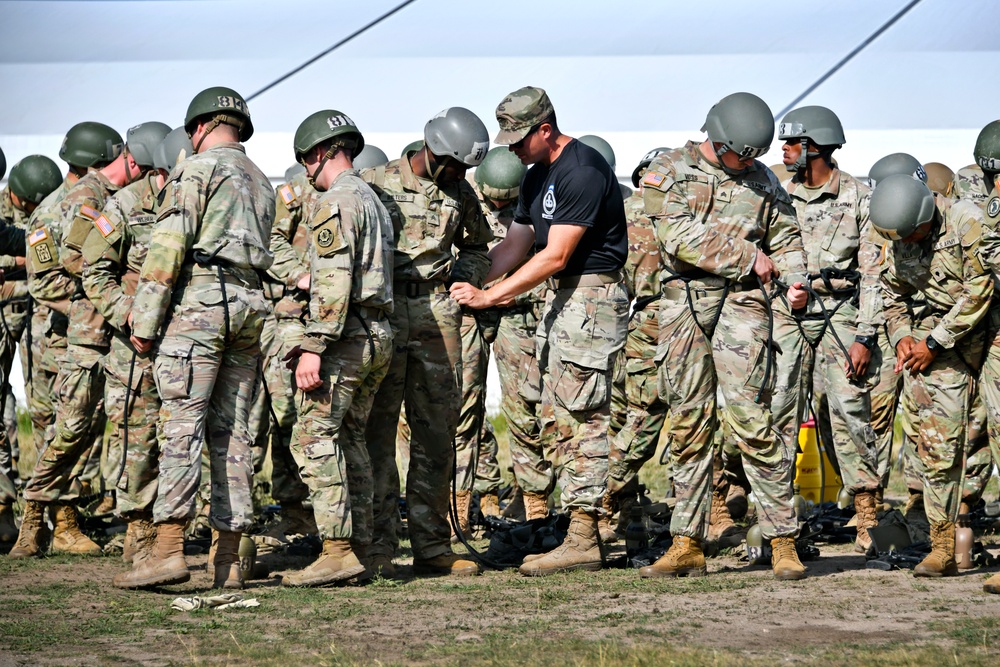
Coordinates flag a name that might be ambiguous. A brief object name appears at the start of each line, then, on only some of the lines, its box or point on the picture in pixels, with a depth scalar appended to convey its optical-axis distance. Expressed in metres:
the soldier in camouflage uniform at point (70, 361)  16.22
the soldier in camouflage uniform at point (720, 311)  13.64
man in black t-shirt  13.80
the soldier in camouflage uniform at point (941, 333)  13.81
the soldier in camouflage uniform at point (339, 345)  13.22
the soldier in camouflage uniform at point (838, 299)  17.16
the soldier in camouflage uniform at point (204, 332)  13.09
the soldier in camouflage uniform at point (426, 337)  14.30
